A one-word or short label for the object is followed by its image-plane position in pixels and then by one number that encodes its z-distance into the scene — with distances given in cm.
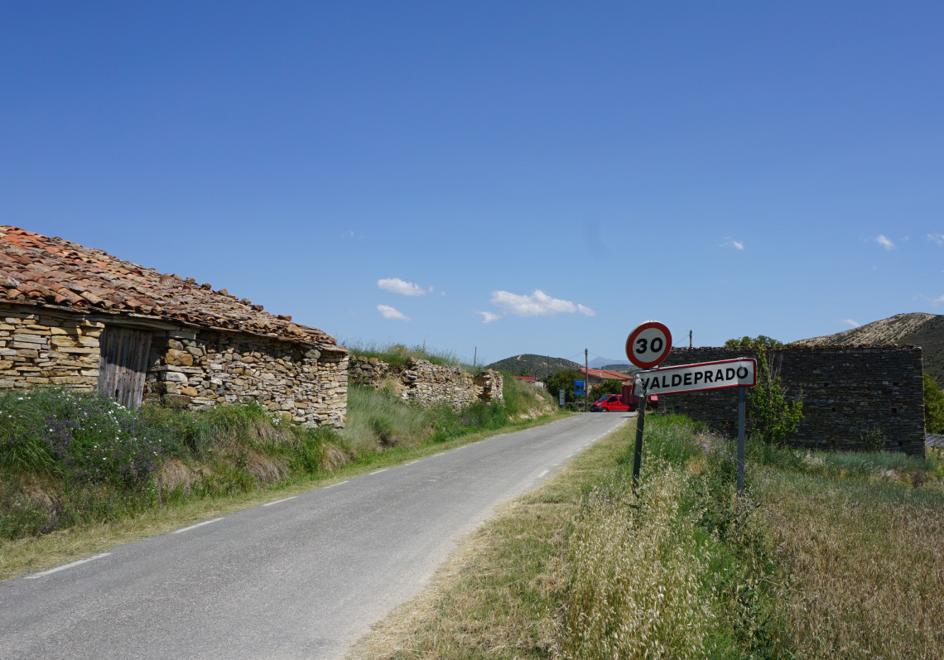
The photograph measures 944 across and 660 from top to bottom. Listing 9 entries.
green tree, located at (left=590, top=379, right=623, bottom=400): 6276
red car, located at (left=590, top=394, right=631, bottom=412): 4628
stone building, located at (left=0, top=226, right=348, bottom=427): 1022
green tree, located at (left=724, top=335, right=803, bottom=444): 2738
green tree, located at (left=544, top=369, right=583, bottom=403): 6444
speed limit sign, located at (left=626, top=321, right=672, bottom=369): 729
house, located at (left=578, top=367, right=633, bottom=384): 8498
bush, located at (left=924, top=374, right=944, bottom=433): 4619
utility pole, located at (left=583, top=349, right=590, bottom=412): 4931
